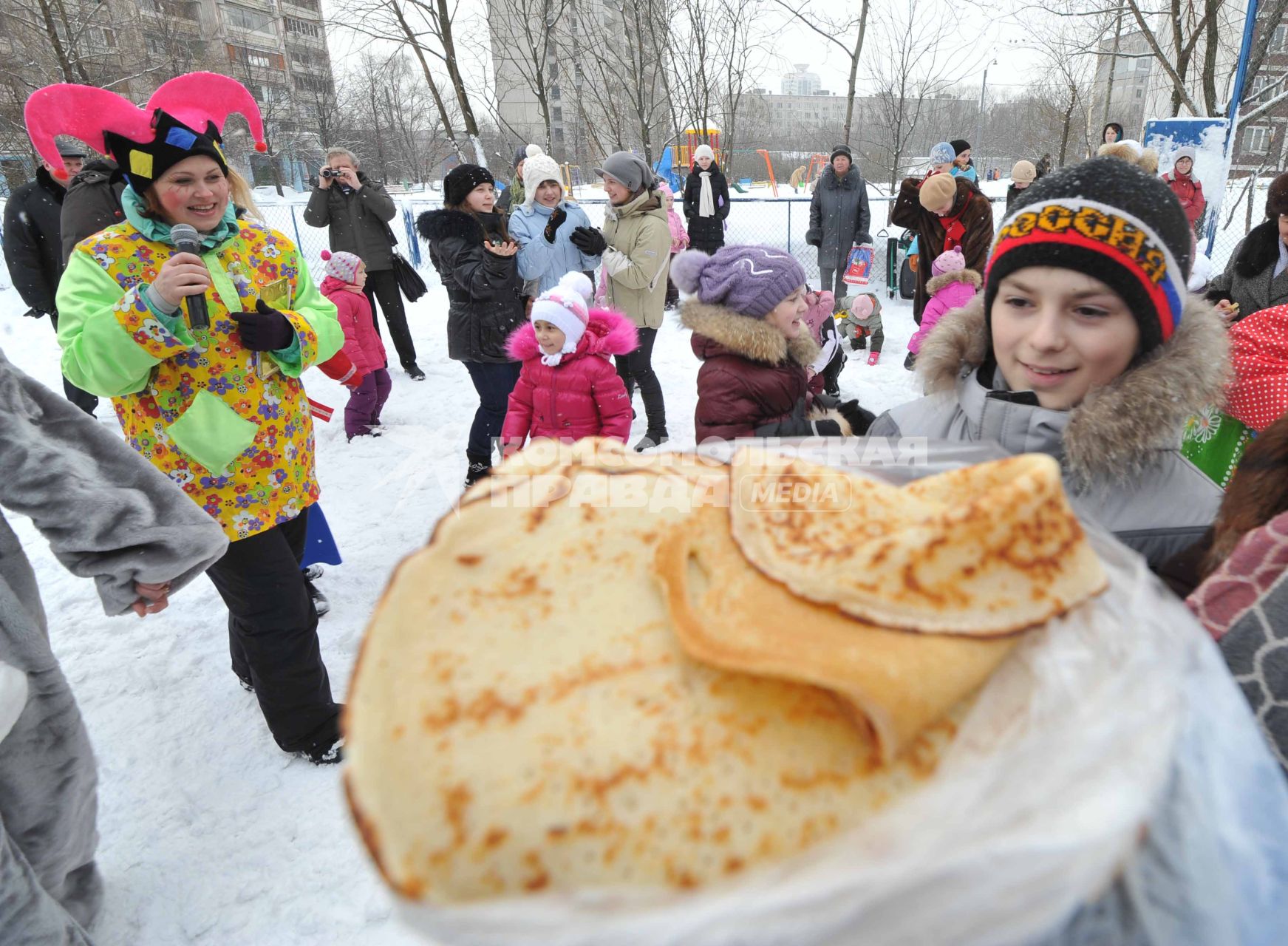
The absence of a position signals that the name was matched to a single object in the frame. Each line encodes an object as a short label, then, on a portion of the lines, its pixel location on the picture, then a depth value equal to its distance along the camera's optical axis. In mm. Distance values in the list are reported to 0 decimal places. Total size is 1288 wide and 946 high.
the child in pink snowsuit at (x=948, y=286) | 5660
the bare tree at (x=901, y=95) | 16000
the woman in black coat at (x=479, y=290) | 4852
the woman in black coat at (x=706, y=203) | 9609
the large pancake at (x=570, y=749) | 466
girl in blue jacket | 5430
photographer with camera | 6742
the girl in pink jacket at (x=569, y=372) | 3693
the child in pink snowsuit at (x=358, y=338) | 5777
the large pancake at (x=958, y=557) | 570
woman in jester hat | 2027
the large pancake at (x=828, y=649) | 506
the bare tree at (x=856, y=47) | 11992
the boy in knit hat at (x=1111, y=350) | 1188
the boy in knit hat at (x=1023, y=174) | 8836
